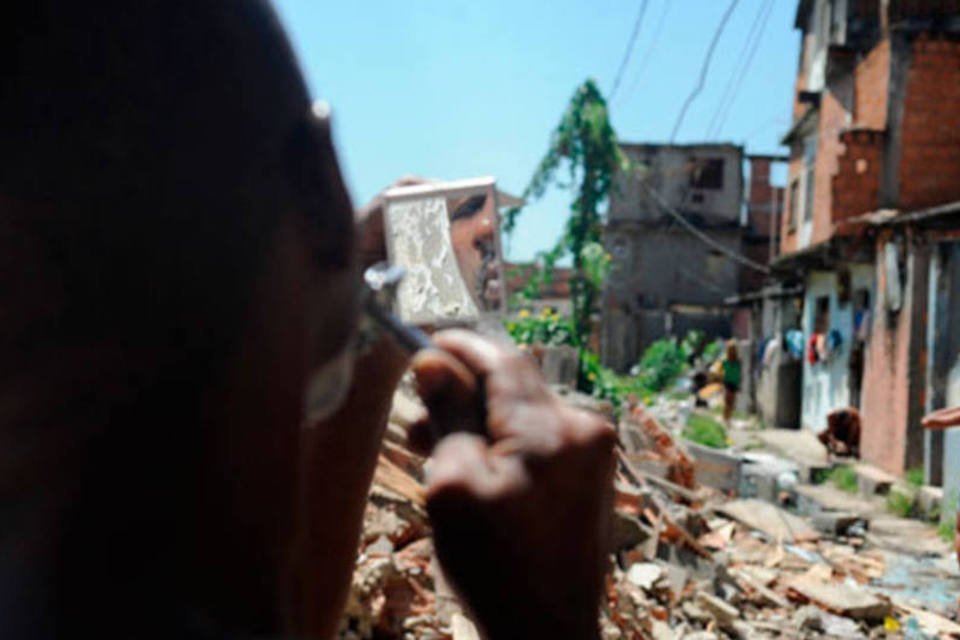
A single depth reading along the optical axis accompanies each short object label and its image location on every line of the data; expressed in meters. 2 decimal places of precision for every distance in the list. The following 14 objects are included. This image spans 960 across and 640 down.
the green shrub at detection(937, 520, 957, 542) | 9.88
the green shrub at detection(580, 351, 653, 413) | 11.82
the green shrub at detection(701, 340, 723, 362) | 27.83
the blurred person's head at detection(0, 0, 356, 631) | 0.70
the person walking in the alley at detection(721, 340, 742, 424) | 18.75
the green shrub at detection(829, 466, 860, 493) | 13.02
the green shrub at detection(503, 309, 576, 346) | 12.73
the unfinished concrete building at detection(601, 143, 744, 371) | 32.00
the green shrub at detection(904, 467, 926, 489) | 11.77
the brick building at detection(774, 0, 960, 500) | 12.05
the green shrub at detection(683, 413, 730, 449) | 15.57
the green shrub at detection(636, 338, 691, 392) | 27.41
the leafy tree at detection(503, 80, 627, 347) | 17.92
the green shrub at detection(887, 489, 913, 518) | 11.20
